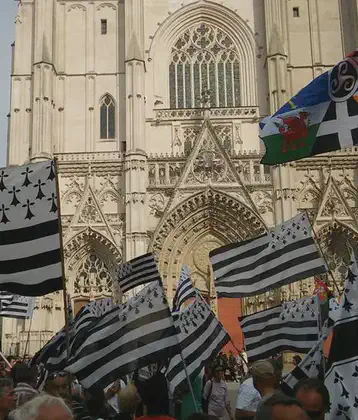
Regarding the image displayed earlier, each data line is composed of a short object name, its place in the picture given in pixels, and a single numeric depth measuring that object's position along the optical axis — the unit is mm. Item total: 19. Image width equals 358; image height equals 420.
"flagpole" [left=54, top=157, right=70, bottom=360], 6669
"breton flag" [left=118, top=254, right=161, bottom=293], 12718
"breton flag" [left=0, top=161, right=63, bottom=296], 7316
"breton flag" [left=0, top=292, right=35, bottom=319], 16062
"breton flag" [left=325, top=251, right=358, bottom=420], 4523
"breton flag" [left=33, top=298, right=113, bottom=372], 8070
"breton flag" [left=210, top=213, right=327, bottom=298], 8711
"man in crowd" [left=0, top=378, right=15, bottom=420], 4922
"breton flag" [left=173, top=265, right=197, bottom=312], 11438
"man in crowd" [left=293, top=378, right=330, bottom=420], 4238
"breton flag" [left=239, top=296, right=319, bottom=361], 8477
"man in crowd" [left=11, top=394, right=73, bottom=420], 3119
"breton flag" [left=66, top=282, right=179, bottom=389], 6430
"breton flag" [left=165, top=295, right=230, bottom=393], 8031
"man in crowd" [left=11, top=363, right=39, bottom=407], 5366
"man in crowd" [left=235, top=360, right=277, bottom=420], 5480
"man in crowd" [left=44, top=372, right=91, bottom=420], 6039
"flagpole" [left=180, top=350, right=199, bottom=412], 6825
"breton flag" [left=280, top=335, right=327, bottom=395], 5650
